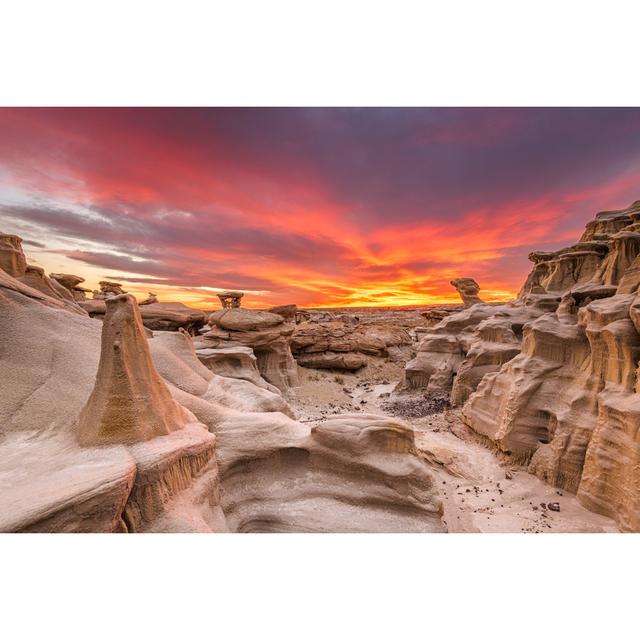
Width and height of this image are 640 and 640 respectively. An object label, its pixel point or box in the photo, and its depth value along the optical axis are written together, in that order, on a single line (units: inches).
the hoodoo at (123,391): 158.6
